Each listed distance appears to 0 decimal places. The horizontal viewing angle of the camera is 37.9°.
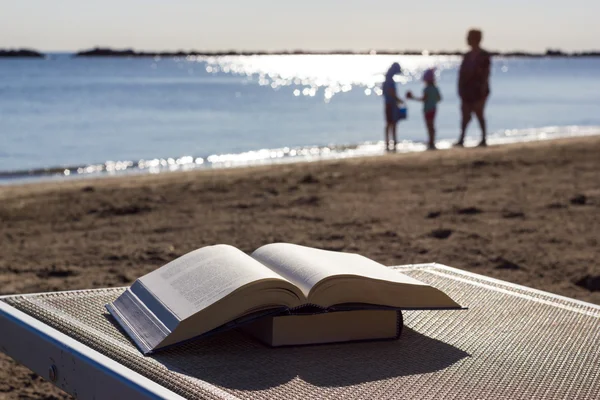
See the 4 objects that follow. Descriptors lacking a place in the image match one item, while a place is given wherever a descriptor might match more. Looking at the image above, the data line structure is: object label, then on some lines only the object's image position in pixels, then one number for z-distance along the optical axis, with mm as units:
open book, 1783
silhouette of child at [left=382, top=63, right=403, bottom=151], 12734
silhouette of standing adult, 11594
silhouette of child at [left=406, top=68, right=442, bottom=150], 13180
